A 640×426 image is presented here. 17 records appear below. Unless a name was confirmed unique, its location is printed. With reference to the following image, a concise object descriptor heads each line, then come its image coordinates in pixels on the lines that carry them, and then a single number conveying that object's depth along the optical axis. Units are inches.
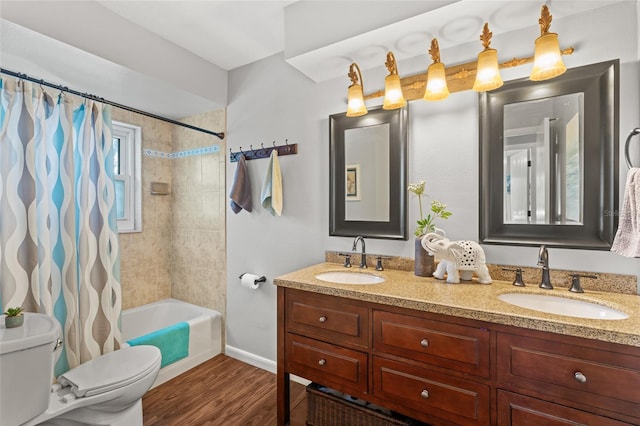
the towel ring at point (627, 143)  47.6
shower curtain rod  58.5
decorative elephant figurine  58.0
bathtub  92.9
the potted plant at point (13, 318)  48.7
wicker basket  55.6
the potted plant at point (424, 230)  65.1
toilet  44.9
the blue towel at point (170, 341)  82.6
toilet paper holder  92.4
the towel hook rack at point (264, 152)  88.7
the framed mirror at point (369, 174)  72.7
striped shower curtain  59.1
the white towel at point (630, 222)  45.5
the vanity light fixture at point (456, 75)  51.7
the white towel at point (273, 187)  87.0
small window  107.7
